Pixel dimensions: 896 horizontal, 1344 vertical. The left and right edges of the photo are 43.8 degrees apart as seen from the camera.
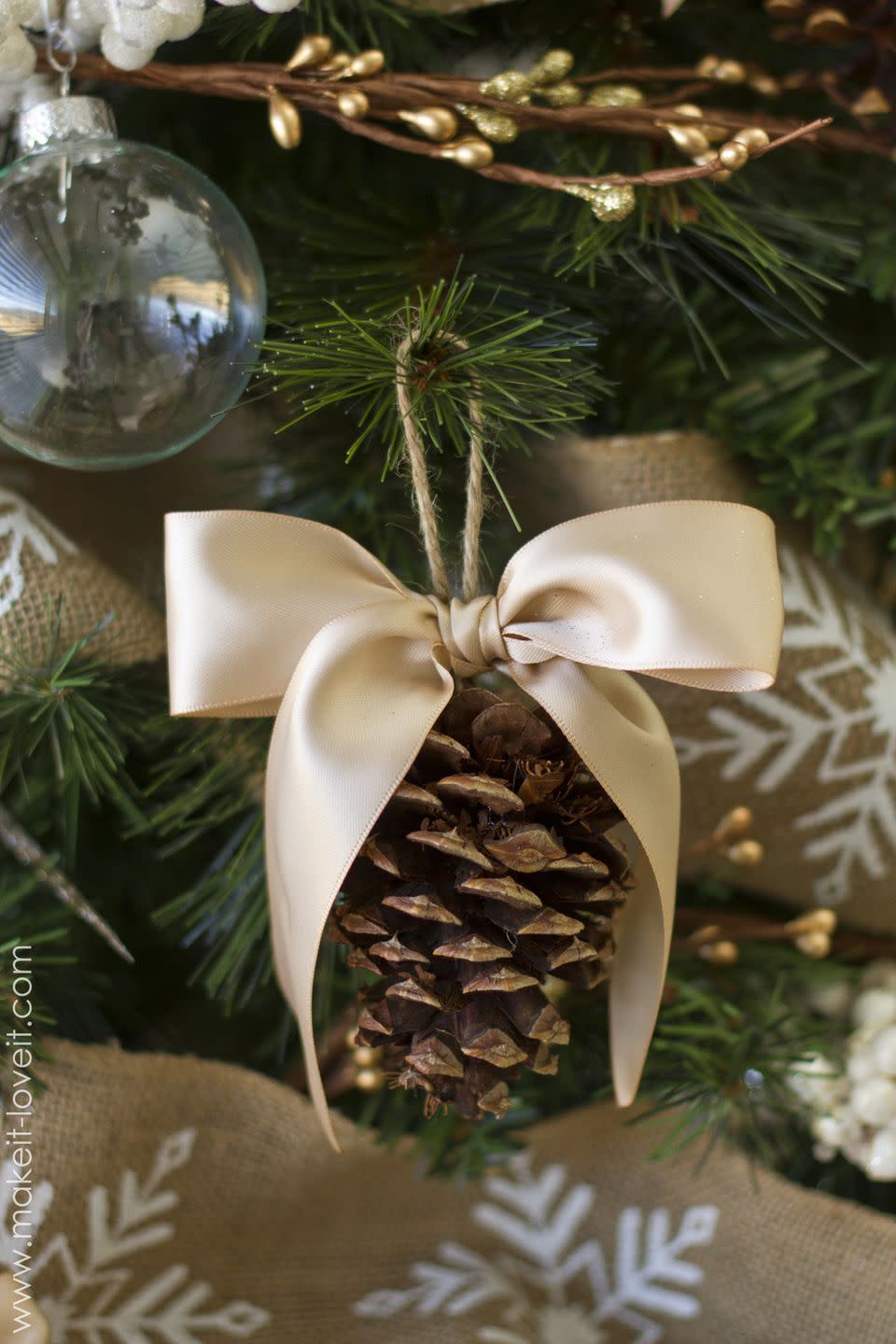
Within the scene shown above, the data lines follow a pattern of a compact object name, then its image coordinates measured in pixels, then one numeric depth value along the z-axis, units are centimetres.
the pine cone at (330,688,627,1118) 35
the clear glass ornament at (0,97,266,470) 38
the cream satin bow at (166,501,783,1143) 36
